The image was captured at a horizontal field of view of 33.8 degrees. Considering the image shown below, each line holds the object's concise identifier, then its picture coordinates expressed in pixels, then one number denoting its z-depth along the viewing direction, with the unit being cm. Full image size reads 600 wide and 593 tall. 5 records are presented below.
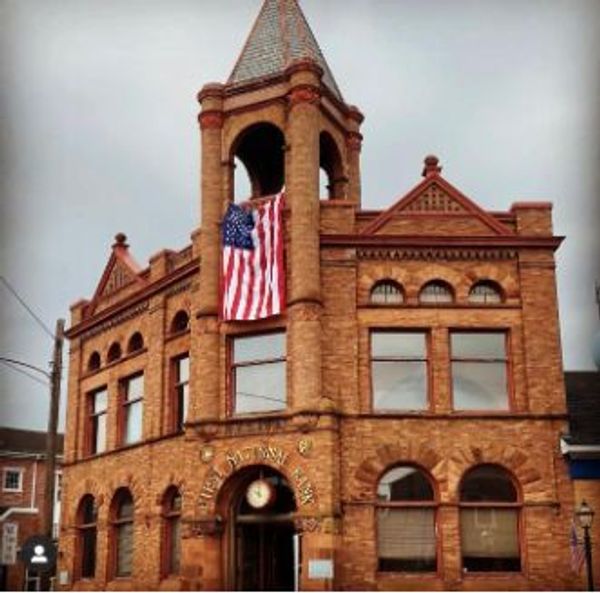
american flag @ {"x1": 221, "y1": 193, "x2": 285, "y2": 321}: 2555
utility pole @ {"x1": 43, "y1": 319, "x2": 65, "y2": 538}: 2414
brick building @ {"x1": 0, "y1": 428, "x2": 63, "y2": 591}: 5619
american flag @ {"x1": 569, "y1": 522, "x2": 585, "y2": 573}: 2356
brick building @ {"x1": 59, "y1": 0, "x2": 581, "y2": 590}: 2391
